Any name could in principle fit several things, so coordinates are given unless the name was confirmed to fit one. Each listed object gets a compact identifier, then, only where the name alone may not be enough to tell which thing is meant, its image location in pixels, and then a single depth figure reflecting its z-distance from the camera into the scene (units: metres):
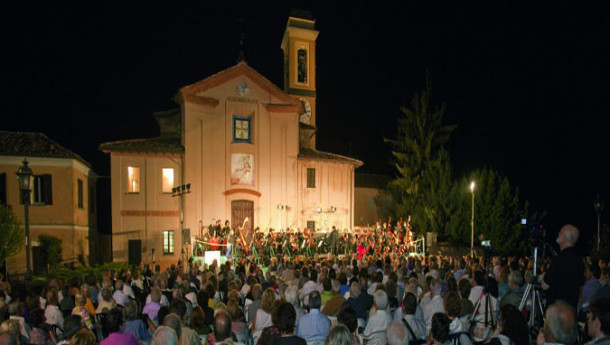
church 24.67
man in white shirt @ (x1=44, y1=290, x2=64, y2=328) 7.69
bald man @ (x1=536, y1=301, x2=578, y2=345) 3.80
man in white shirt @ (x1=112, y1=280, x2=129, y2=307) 9.12
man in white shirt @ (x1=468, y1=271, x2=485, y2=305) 7.41
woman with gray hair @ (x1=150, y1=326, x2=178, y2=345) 4.72
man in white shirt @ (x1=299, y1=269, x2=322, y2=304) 8.70
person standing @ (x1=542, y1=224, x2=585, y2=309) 5.64
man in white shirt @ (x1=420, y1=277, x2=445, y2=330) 7.04
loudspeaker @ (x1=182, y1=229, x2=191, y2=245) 20.45
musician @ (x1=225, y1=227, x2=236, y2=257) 20.33
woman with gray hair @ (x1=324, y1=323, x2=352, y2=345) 4.19
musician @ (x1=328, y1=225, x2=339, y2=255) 22.58
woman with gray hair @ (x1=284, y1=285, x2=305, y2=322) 7.03
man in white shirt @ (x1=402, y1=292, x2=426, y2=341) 5.54
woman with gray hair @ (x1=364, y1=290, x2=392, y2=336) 5.89
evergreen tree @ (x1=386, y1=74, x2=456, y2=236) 30.42
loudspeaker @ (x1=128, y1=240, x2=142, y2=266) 24.33
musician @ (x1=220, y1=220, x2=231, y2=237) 22.76
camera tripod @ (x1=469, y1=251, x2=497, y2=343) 6.23
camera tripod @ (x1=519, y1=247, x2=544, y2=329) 6.52
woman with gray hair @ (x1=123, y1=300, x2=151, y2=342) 6.02
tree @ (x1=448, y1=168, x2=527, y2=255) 25.06
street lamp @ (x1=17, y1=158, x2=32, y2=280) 11.41
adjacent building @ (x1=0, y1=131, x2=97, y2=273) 22.53
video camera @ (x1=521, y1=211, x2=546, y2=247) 7.32
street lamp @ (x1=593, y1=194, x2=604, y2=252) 18.47
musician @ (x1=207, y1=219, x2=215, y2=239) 23.05
